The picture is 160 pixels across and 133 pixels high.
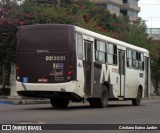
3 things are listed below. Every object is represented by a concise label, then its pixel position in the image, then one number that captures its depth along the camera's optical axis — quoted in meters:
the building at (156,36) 60.63
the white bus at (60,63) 19.53
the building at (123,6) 113.94
